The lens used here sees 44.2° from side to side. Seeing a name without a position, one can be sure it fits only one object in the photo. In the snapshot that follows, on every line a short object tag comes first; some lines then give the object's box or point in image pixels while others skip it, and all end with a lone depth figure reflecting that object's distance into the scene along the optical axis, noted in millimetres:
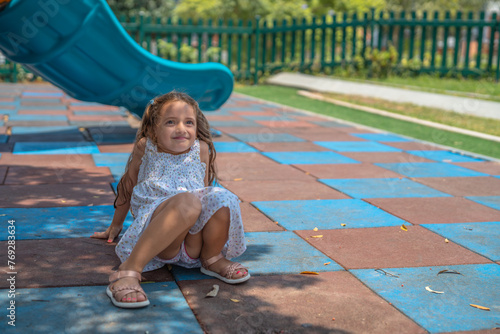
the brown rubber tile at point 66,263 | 3010
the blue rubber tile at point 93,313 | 2490
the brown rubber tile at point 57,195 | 4535
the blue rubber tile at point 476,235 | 3769
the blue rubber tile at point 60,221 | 3789
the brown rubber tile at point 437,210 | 4488
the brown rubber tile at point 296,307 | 2572
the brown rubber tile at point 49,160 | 6027
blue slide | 6297
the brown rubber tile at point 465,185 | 5395
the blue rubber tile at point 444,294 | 2688
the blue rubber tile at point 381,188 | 5234
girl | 2930
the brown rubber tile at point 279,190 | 5039
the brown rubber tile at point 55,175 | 5320
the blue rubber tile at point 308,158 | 6701
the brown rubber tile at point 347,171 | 5992
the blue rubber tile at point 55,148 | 6770
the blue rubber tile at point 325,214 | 4258
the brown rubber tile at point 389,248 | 3488
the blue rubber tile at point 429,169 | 6168
